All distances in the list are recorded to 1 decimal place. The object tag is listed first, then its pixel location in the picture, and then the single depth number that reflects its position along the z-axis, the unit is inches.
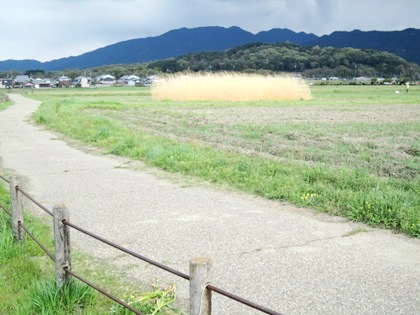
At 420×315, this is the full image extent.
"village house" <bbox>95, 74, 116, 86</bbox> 5228.8
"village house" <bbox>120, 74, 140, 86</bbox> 4799.7
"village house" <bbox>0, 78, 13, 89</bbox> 4570.6
